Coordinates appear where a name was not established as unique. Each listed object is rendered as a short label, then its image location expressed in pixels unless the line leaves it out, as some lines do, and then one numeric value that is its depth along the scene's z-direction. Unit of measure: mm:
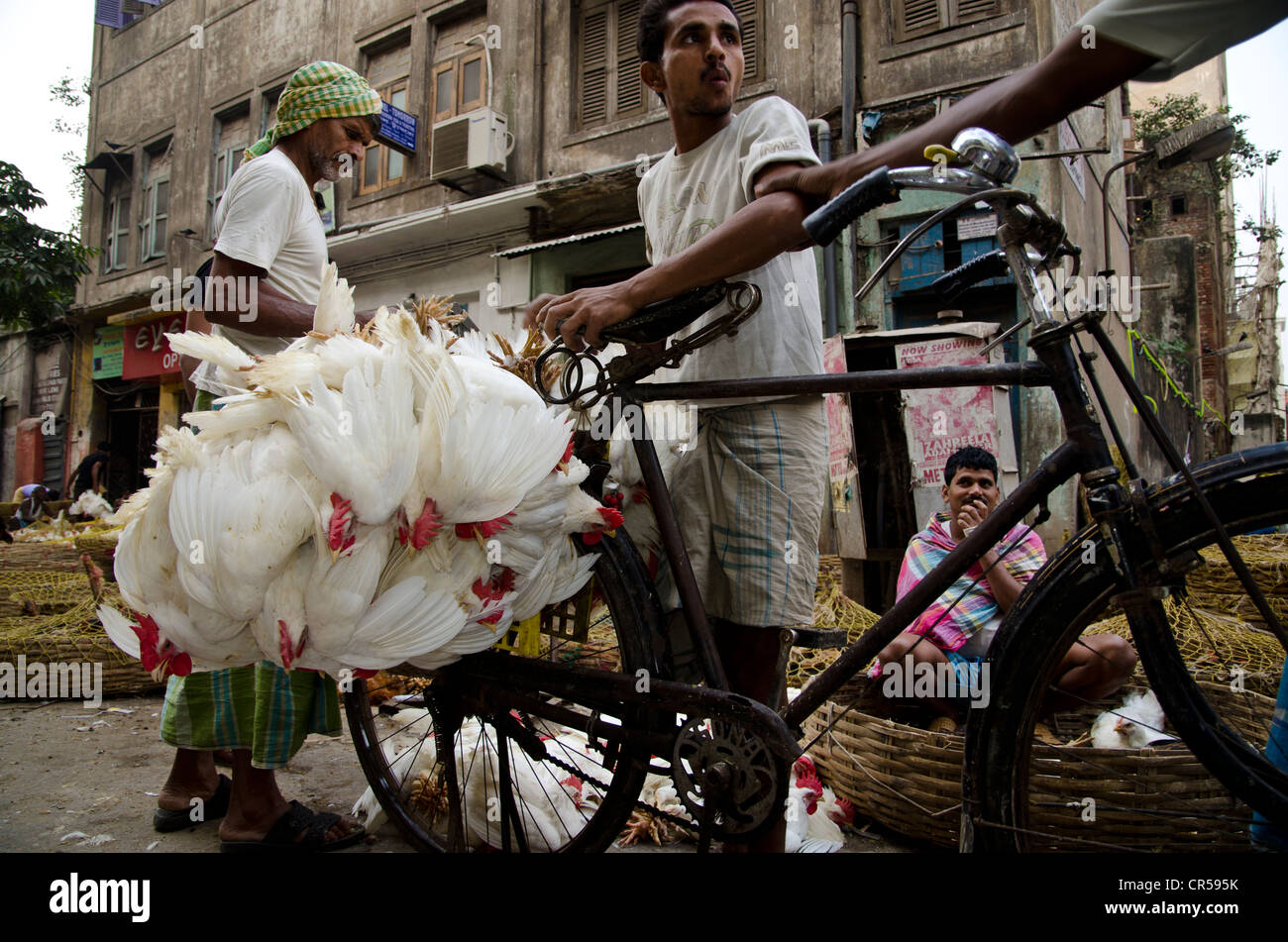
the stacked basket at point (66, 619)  3975
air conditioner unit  9164
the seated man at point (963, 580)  2375
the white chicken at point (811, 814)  2098
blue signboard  9688
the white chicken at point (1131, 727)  2174
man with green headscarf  2037
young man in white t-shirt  1750
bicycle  1225
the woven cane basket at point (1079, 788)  1738
